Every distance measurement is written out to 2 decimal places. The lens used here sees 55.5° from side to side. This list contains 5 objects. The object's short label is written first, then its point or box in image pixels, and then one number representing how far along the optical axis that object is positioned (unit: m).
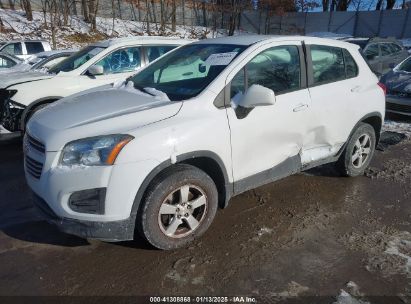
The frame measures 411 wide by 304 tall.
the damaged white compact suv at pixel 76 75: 6.04
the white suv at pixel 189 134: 2.87
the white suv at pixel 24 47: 15.00
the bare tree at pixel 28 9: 26.24
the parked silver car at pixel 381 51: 12.10
